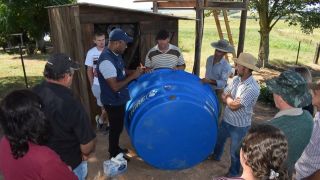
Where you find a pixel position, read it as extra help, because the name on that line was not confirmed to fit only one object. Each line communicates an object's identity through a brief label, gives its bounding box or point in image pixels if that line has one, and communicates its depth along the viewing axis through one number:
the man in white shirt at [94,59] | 4.22
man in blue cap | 3.18
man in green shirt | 2.02
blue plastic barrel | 3.25
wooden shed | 4.51
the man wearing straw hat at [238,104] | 3.06
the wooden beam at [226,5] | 5.51
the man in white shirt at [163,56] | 4.06
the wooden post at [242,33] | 7.12
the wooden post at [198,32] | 5.34
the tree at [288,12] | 11.34
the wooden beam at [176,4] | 5.93
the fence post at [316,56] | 13.29
